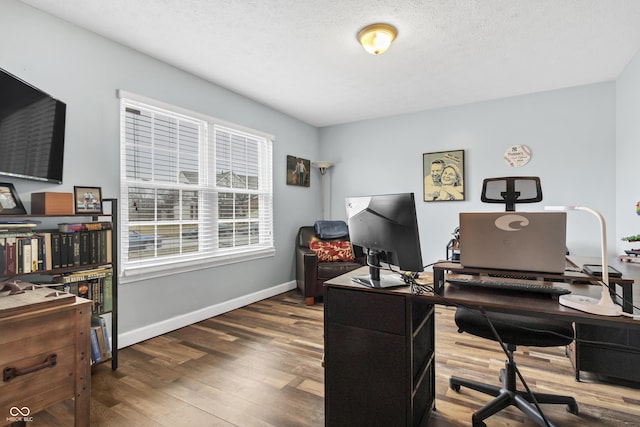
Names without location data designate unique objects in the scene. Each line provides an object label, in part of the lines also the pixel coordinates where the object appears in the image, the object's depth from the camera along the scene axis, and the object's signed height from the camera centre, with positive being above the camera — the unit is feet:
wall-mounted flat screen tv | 5.95 +1.65
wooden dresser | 4.48 -2.19
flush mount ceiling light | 7.86 +4.43
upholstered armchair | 12.88 -2.02
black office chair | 5.18 -2.19
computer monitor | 4.75 -0.38
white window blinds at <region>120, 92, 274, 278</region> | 9.25 +0.72
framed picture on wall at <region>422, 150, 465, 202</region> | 13.92 +1.54
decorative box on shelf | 6.49 +0.17
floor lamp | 16.26 +2.30
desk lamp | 3.65 -1.14
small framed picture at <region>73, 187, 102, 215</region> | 7.11 +0.26
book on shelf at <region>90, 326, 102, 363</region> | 7.07 -3.07
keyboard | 4.40 -1.14
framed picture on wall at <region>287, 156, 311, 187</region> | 15.27 +1.95
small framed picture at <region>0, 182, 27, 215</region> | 6.10 +0.21
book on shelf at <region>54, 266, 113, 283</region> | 6.73 -1.42
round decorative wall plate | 12.76 +2.20
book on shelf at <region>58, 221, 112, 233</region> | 6.95 -0.34
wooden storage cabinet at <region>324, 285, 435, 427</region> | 4.72 -2.35
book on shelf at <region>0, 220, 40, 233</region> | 5.89 -0.28
